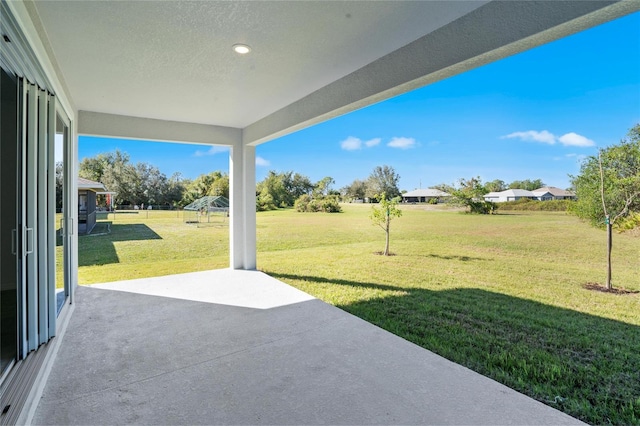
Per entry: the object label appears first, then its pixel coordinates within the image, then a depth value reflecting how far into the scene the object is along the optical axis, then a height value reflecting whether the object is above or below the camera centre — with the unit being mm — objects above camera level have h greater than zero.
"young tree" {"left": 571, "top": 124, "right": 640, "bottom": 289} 3049 +229
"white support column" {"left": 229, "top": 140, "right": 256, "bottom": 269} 5781 +94
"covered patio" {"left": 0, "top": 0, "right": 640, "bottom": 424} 1913 -61
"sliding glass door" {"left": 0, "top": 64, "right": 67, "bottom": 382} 1957 -73
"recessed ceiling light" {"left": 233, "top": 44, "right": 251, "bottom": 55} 2613 +1303
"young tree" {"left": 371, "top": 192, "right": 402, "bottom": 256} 5566 -60
